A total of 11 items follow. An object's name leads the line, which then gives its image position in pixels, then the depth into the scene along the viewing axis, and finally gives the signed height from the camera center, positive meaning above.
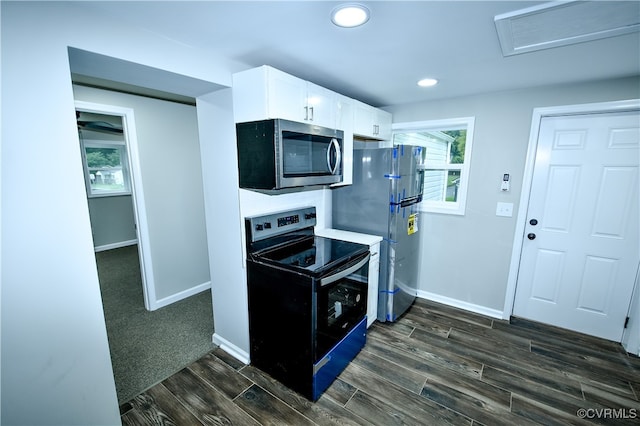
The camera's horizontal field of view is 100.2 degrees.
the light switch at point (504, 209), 2.70 -0.38
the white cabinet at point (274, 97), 1.67 +0.48
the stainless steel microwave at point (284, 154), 1.67 +0.11
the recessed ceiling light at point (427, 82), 2.23 +0.76
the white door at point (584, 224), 2.31 -0.47
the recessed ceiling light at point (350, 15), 1.20 +0.72
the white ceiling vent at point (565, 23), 1.21 +0.74
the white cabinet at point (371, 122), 2.53 +0.50
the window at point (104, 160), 4.86 +0.16
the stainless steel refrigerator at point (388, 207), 2.50 -0.36
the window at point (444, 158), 2.89 +0.16
